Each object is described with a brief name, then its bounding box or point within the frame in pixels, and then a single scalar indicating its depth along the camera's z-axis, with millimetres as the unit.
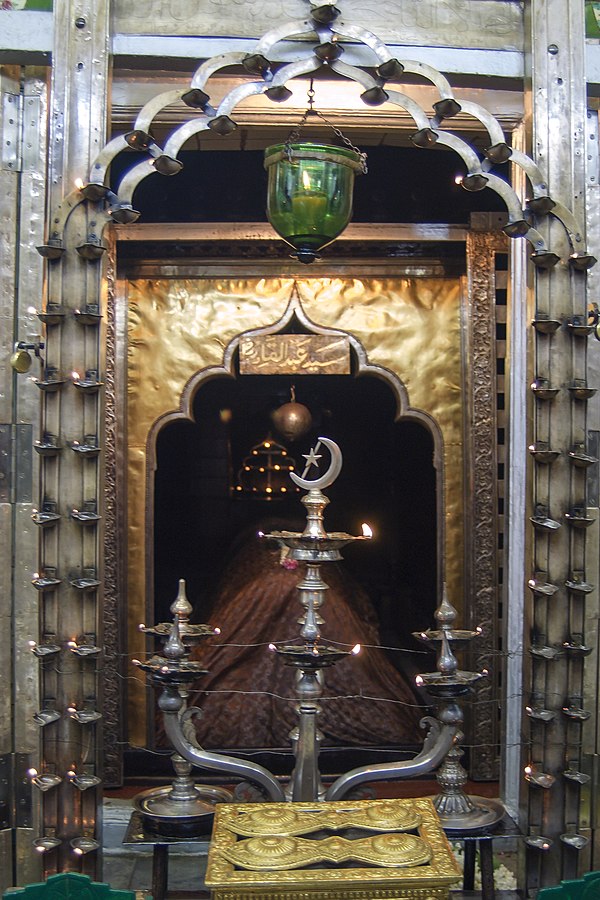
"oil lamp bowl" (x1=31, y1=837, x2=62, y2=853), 3852
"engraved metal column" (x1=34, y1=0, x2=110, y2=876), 3965
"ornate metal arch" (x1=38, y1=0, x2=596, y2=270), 3914
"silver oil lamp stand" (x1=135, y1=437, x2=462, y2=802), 3812
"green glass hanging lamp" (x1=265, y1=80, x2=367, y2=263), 3986
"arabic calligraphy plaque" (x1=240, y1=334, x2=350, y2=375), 6012
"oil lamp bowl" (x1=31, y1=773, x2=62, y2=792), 3863
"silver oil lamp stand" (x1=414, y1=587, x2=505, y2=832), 3807
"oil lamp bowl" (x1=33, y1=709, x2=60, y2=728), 3877
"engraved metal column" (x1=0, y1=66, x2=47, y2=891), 4176
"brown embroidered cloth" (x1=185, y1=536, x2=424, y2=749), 5992
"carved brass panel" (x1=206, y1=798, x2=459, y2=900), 3006
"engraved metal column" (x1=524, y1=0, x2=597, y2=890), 4113
